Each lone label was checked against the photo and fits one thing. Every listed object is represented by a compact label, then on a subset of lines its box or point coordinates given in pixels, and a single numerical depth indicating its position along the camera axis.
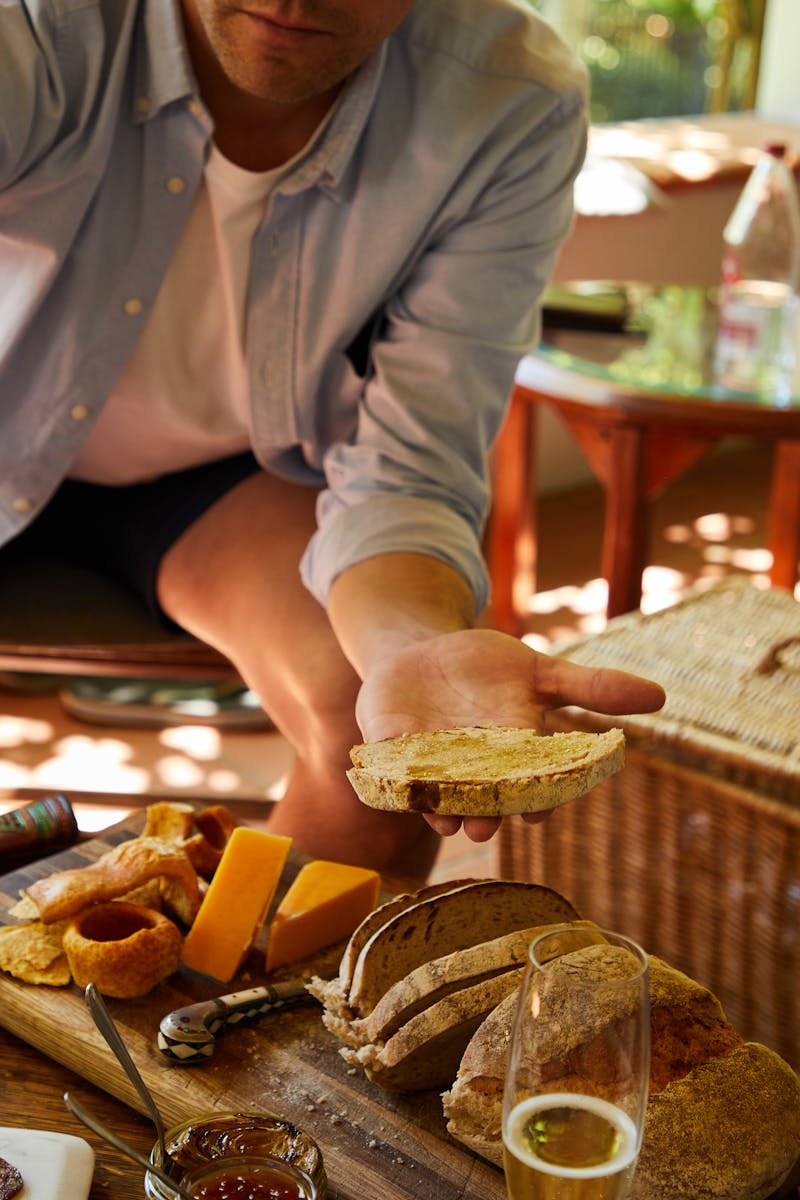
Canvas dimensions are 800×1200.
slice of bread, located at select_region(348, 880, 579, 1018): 1.04
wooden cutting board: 0.94
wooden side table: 2.28
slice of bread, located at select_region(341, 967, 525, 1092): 0.96
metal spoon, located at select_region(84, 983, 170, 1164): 0.97
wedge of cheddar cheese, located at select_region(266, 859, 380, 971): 1.16
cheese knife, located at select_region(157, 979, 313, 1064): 1.03
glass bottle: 2.53
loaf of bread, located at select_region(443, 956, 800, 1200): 0.88
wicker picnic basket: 1.75
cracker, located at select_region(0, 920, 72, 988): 1.12
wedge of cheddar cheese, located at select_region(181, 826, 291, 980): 1.15
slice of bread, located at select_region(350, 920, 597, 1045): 0.99
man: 1.51
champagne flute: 0.78
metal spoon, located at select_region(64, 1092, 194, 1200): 0.87
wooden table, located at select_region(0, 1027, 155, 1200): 0.96
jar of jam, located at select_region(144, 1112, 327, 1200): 0.88
